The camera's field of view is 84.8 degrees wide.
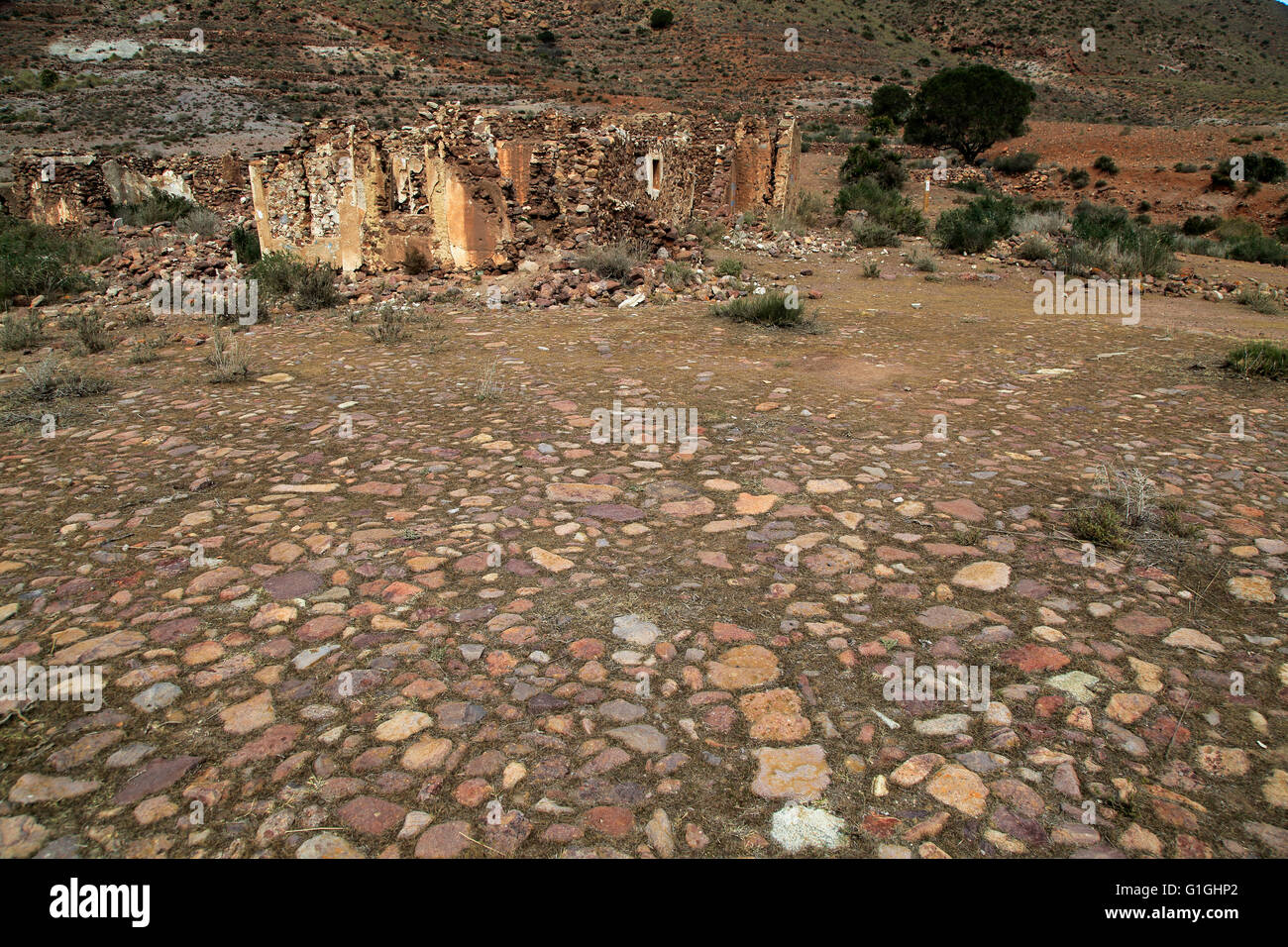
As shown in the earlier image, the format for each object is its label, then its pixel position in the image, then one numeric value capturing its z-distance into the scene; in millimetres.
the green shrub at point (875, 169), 22578
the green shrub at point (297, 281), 8773
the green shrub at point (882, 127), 37188
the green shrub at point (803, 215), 15789
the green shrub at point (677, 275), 9414
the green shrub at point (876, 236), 14539
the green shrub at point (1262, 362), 5609
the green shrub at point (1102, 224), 13273
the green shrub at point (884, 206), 15797
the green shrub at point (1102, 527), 2998
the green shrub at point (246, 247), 12656
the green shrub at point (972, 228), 13742
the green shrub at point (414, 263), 10242
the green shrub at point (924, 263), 12000
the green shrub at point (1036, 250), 12586
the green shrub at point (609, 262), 9422
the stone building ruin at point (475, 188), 9953
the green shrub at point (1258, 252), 15727
